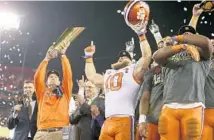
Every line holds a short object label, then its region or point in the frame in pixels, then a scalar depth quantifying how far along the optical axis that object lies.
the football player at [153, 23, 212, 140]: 2.89
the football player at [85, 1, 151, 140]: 3.67
